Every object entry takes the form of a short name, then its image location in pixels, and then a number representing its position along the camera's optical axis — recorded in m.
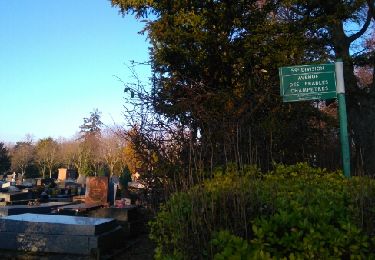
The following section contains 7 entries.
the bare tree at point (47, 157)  65.69
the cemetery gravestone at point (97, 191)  15.56
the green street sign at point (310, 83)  7.10
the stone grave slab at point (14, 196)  18.84
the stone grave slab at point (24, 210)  12.36
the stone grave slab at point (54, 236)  8.27
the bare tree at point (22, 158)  65.56
